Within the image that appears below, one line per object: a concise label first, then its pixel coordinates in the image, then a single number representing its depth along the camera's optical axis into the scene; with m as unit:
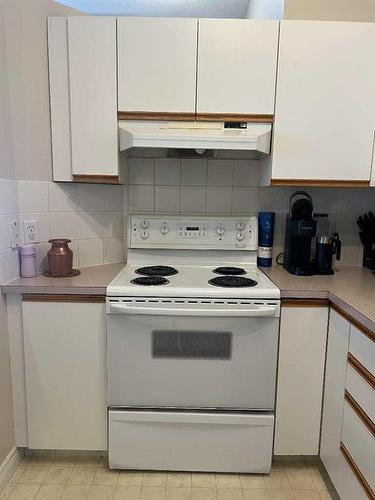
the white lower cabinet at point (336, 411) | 1.31
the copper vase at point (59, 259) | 1.66
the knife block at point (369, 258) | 1.95
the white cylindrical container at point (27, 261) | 1.62
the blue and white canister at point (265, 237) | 1.97
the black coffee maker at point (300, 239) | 1.78
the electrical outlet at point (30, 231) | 1.68
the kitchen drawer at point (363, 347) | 1.12
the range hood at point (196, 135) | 1.52
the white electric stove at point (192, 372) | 1.45
